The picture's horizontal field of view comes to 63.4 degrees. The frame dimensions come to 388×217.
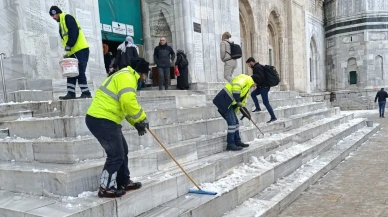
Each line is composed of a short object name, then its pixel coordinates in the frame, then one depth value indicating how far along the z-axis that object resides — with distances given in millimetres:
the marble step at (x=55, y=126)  4504
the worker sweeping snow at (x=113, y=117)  3648
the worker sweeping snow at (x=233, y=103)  6125
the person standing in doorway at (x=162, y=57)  9125
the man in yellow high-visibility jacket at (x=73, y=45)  5551
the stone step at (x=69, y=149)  4145
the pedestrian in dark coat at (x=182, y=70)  10414
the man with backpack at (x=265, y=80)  8570
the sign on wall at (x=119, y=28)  10621
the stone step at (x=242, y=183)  4012
